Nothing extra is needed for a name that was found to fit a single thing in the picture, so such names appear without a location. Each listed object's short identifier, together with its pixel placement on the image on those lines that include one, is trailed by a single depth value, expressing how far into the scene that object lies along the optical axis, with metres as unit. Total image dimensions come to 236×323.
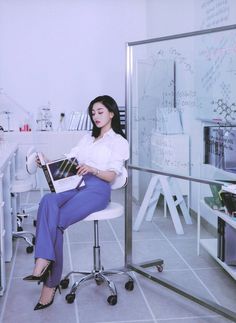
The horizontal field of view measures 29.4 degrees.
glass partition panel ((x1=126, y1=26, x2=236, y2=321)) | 2.60
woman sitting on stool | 2.46
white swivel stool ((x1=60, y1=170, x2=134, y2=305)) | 2.59
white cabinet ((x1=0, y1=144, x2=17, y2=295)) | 3.08
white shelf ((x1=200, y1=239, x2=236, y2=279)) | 2.75
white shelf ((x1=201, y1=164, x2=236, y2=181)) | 2.49
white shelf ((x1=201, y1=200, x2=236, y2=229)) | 2.66
